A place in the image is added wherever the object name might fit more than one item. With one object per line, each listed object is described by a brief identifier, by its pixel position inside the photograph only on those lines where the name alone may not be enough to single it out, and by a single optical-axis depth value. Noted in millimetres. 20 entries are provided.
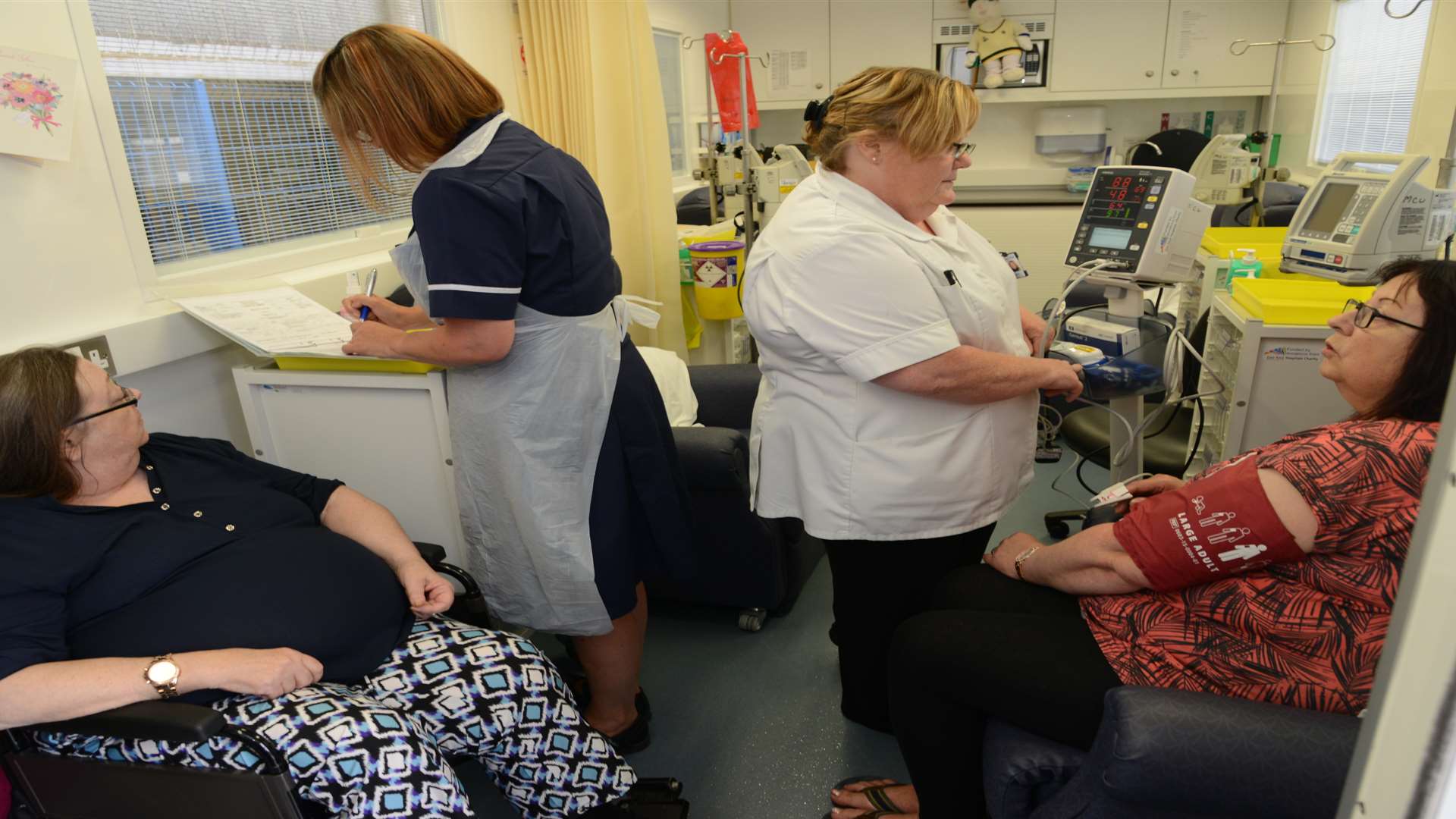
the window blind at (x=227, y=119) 1970
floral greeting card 1577
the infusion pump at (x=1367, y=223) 1889
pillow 2527
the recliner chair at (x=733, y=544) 2084
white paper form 1821
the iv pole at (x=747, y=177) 3242
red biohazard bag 3252
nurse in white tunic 1452
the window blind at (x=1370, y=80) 3746
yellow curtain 2895
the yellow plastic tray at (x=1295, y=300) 1726
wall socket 1702
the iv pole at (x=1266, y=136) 3651
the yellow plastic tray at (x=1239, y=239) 2418
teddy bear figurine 5059
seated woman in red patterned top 1148
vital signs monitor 1938
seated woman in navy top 1269
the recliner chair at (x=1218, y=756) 1025
